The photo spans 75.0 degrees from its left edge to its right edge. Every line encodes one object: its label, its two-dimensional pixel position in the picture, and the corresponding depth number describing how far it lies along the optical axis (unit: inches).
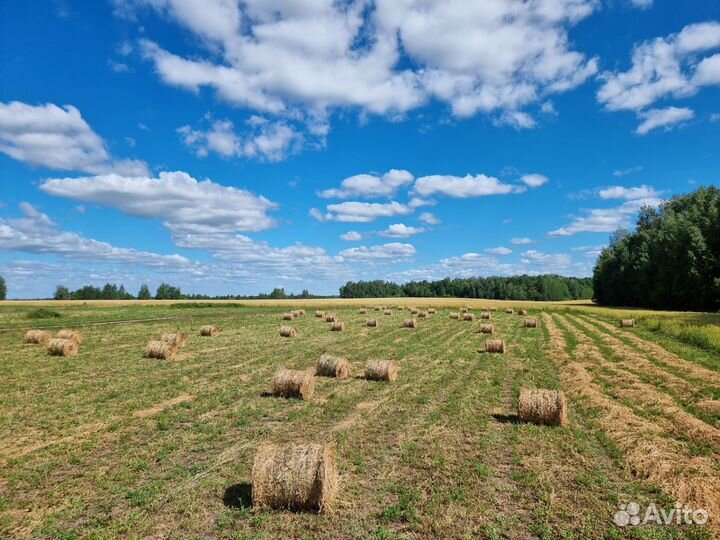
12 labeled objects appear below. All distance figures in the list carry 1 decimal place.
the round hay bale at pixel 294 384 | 593.9
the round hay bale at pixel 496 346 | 1002.7
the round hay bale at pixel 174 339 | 959.6
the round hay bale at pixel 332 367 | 728.3
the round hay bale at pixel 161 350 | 906.7
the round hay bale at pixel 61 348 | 936.9
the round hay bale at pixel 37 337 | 1125.7
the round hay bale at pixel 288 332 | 1318.9
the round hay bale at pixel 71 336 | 1061.8
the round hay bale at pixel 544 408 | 475.8
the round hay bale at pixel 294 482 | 301.7
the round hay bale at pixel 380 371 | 692.7
